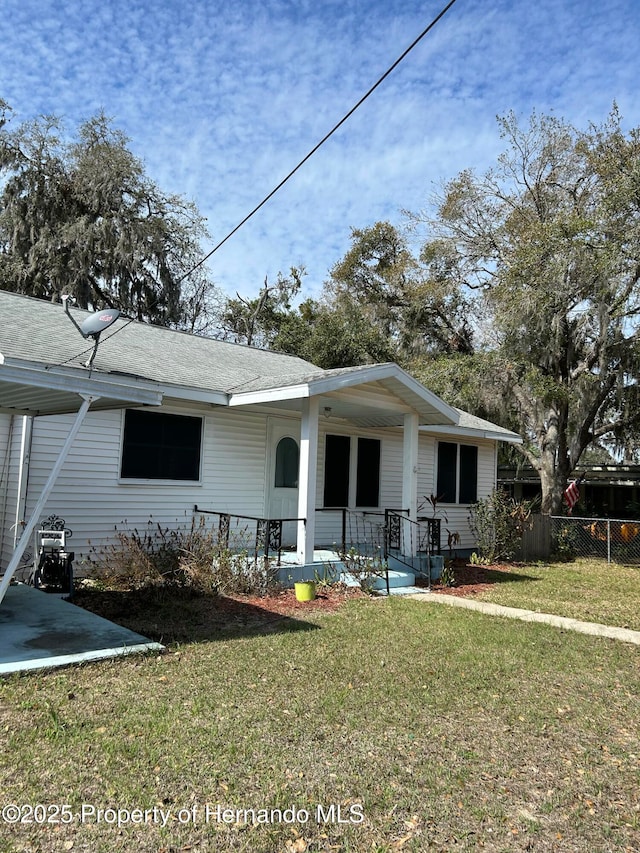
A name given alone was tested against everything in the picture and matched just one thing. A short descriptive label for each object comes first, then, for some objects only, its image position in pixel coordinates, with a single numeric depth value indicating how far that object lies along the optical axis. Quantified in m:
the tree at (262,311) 31.42
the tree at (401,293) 22.25
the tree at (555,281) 15.29
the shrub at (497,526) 13.84
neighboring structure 28.11
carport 5.43
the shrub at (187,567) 8.55
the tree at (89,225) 21.98
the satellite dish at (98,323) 6.57
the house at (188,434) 8.48
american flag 18.73
